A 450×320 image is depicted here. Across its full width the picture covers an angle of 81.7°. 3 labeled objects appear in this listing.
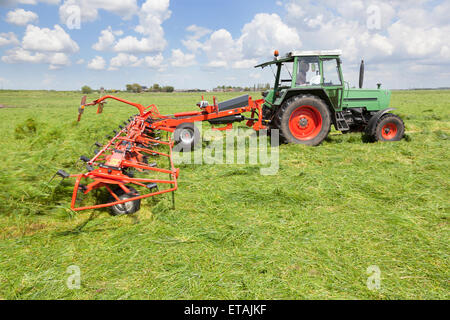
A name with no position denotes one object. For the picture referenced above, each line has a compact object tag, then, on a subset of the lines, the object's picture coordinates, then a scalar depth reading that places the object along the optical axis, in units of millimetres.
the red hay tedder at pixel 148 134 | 3180
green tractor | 6500
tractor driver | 6586
